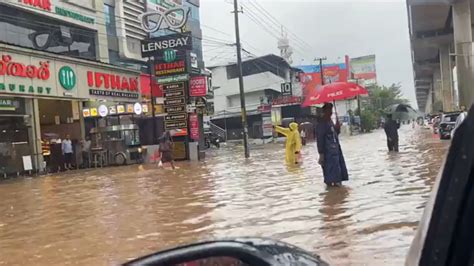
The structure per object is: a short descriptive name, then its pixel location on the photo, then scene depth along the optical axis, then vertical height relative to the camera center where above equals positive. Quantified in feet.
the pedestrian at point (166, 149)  67.67 -1.43
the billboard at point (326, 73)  244.34 +24.92
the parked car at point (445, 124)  85.40 -1.23
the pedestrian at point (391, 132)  61.44 -1.33
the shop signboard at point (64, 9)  80.33 +21.10
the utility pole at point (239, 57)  89.10 +12.10
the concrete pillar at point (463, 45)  98.73 +12.64
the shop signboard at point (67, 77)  78.95 +9.73
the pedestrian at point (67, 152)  82.02 -1.10
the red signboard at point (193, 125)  85.35 +1.53
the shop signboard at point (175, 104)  84.79 +4.96
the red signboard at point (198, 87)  84.58 +7.43
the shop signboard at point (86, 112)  87.56 +4.93
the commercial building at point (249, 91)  185.47 +13.70
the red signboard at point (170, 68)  83.51 +10.48
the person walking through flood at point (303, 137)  122.62 -2.26
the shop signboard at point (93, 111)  87.04 +4.90
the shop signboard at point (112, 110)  88.07 +4.98
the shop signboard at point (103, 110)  85.15 +4.92
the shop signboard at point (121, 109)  87.97 +5.00
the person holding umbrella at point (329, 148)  31.42 -1.31
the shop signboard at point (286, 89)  171.57 +12.17
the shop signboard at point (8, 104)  68.49 +5.66
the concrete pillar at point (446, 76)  146.82 +10.82
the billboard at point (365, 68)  352.28 +35.40
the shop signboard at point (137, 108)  87.24 +4.89
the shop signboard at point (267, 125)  161.23 +1.31
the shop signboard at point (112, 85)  85.92 +9.24
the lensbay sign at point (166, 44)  82.99 +14.15
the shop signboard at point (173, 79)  83.61 +8.83
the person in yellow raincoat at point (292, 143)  57.21 -1.63
